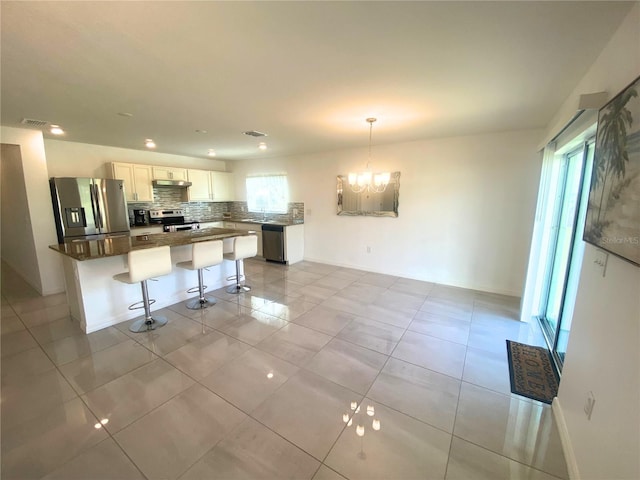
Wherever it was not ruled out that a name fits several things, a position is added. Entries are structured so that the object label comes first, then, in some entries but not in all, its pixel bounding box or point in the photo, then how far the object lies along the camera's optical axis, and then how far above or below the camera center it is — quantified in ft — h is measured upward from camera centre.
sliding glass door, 7.32 -1.39
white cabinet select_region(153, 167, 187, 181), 17.98 +2.25
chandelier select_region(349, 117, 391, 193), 11.52 +1.20
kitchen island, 9.23 -3.08
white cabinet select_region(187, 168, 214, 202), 20.26 +1.45
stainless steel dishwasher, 18.74 -2.90
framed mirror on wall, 15.56 +0.24
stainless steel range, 18.29 -1.23
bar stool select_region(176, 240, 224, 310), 10.82 -2.47
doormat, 6.78 -4.97
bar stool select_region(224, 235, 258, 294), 12.52 -2.37
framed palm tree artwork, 3.57 +0.39
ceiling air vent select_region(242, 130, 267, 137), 12.50 +3.52
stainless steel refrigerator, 13.12 -0.20
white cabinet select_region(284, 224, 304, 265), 18.62 -3.00
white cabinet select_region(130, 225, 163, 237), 16.69 -1.77
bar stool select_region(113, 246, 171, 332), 8.89 -2.44
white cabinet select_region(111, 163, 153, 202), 16.22 +1.66
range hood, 17.94 +1.53
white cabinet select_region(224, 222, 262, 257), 20.40 -1.95
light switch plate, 4.63 -1.05
